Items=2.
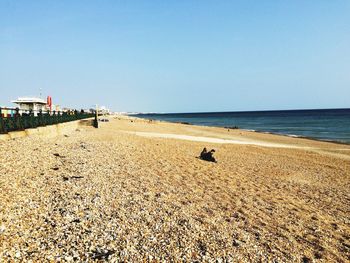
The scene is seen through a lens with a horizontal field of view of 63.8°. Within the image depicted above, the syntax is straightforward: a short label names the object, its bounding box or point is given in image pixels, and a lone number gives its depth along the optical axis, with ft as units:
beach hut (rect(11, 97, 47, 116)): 99.69
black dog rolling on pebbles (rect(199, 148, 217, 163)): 50.15
